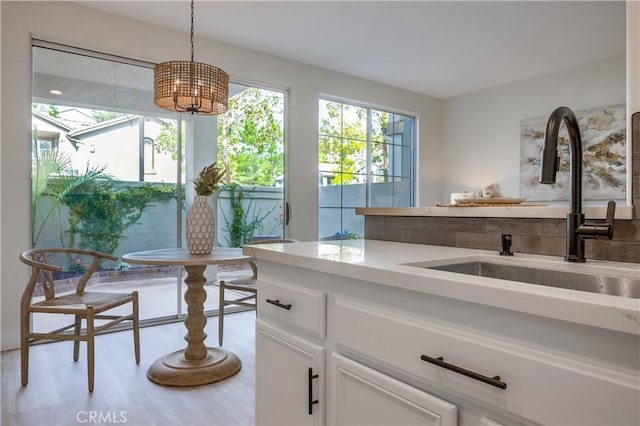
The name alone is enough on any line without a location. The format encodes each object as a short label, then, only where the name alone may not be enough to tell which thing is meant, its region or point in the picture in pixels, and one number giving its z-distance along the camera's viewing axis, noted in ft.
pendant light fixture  7.86
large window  15.29
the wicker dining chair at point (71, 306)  6.98
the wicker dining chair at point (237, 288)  9.28
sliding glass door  10.12
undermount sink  3.14
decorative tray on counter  4.86
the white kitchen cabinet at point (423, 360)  1.88
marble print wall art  13.55
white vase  8.09
